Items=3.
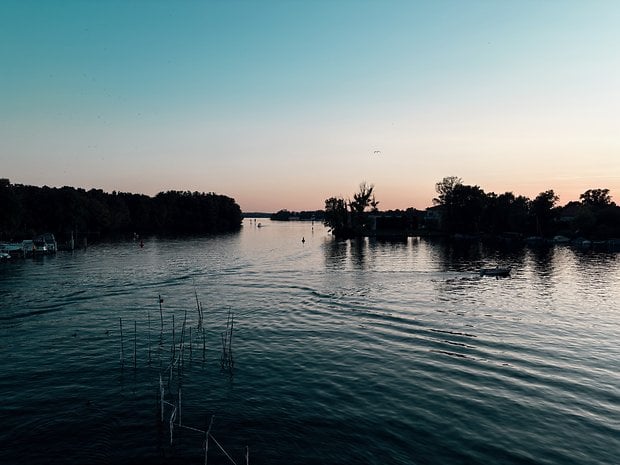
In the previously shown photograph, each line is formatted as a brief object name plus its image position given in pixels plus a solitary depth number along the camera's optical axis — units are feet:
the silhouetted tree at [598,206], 604.74
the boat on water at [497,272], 250.57
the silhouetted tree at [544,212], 588.09
